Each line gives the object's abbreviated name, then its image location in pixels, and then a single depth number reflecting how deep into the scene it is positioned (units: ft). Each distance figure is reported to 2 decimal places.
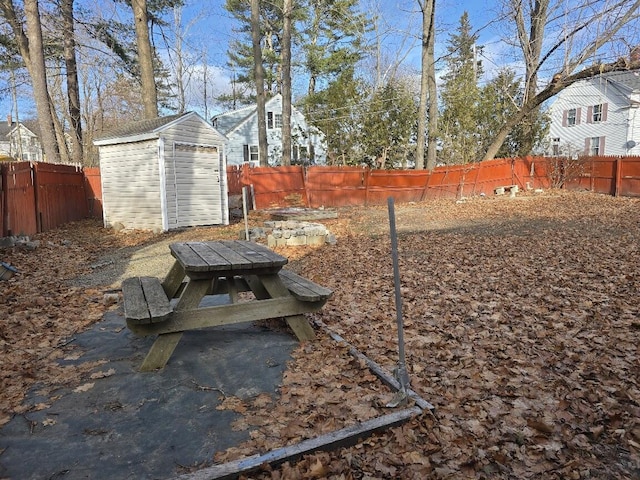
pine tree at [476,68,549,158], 77.15
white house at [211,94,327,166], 103.35
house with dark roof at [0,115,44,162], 153.28
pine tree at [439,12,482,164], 76.38
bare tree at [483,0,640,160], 42.63
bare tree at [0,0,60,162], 41.16
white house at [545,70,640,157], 87.95
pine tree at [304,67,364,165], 77.46
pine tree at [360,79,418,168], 76.64
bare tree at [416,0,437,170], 66.08
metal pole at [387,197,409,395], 8.69
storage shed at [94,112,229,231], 36.60
